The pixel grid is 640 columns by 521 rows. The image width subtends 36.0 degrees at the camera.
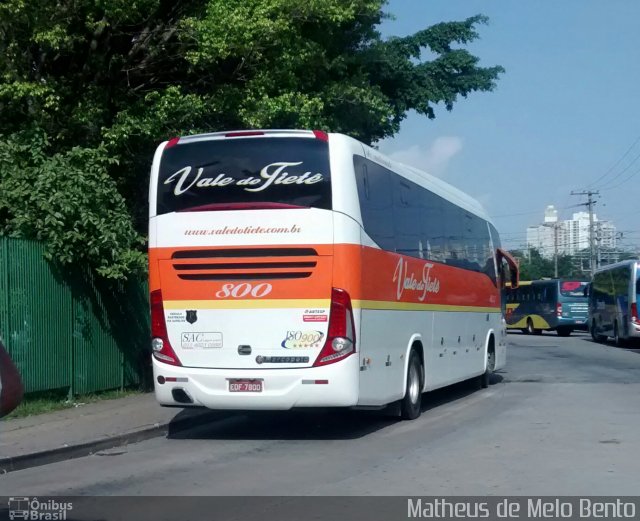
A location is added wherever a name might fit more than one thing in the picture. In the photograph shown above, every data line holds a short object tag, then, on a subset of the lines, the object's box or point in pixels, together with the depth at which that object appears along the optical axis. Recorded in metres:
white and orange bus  12.30
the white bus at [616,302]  35.88
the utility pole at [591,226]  80.50
